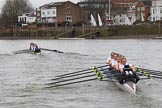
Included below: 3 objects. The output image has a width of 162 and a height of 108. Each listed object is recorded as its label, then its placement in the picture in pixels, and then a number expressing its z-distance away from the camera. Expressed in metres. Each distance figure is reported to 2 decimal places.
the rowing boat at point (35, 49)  52.61
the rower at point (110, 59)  30.50
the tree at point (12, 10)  147.00
